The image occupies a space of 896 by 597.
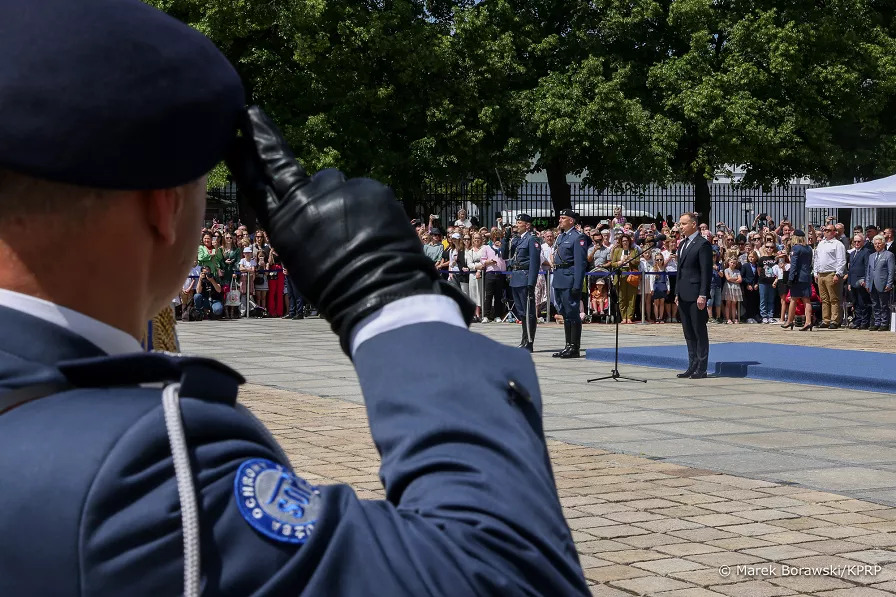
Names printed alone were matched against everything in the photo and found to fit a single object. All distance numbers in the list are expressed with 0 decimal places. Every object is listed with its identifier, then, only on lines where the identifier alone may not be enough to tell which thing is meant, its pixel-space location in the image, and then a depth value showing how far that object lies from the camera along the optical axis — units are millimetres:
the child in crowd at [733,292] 23188
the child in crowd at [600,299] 23078
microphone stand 13398
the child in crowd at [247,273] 23828
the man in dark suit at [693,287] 13883
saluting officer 983
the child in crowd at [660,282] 23344
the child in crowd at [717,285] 23109
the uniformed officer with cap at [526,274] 16969
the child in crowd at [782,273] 22859
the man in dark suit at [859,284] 21844
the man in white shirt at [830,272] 21969
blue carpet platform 13262
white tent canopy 21734
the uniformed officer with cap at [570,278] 16188
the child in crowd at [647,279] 23078
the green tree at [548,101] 34094
